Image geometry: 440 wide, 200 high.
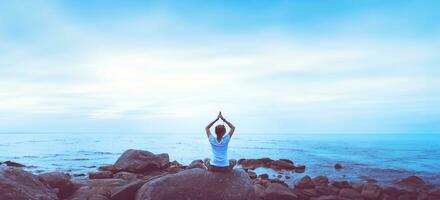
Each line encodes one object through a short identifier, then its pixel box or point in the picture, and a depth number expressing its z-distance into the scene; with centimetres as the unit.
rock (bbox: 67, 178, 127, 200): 1009
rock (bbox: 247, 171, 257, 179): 1939
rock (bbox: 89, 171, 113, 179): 1572
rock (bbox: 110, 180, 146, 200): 975
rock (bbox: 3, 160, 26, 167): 2426
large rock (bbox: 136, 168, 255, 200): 885
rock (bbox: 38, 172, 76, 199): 1059
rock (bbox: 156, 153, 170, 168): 2121
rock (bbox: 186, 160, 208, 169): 1612
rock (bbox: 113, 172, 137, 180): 1578
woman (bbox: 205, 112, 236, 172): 839
